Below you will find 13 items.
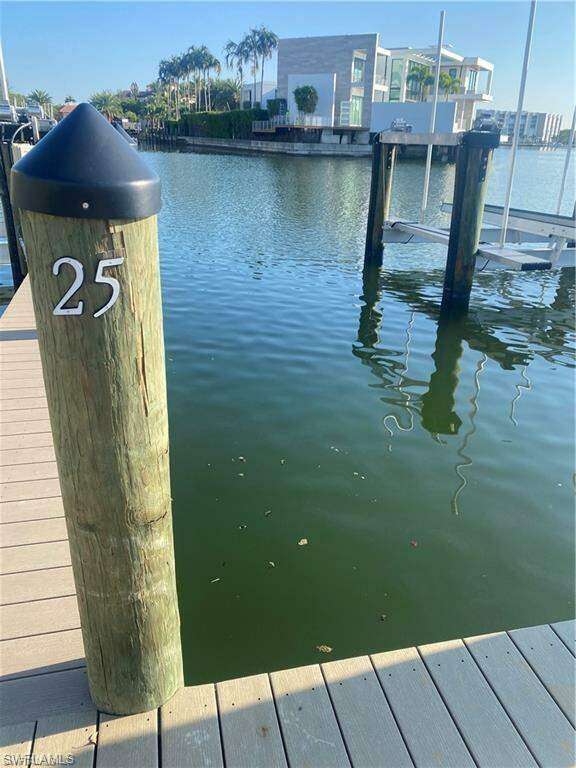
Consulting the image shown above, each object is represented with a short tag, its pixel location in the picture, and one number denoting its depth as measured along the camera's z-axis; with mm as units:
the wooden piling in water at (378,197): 12258
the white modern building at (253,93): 87638
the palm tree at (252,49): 94675
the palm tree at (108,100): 116862
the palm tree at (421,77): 79875
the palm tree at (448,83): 72750
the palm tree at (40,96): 114788
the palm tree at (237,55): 98125
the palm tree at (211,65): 105250
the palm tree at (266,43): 93812
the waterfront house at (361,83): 68625
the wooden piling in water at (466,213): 8898
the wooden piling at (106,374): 1463
